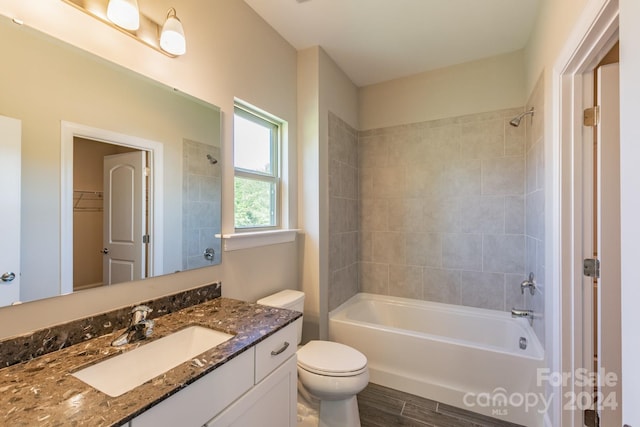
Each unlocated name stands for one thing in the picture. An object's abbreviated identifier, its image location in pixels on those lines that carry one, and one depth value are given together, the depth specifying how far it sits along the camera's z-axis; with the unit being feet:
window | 6.31
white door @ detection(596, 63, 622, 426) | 4.10
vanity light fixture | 3.63
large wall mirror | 3.09
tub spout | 6.70
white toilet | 5.22
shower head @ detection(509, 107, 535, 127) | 7.12
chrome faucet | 3.46
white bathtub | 5.95
